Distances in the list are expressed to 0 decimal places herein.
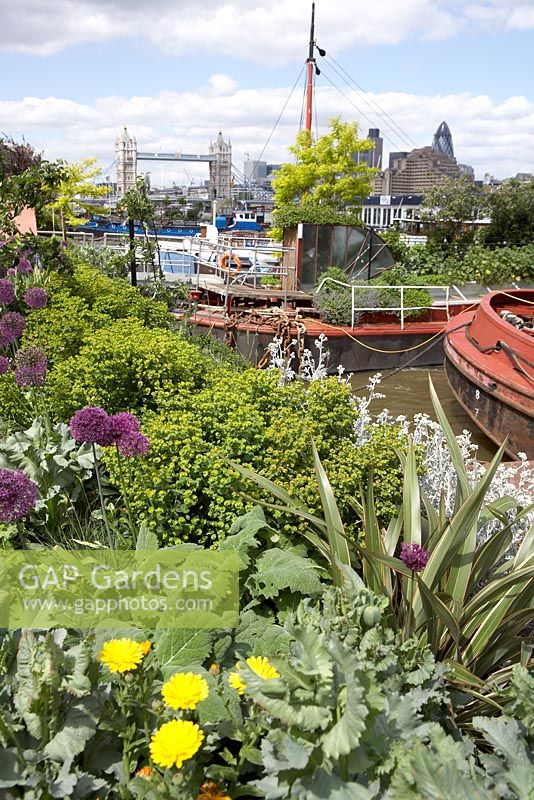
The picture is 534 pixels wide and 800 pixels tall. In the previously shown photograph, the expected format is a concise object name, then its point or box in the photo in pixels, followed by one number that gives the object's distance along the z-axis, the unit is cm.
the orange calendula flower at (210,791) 175
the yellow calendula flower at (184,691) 164
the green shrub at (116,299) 568
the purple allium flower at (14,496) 227
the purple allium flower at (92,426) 263
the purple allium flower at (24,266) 604
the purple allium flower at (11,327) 409
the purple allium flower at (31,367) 350
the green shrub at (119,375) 400
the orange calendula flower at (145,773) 170
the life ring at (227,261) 1759
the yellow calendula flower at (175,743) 152
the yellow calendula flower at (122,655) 172
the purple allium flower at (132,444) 273
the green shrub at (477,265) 1756
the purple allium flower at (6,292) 470
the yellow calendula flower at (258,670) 178
